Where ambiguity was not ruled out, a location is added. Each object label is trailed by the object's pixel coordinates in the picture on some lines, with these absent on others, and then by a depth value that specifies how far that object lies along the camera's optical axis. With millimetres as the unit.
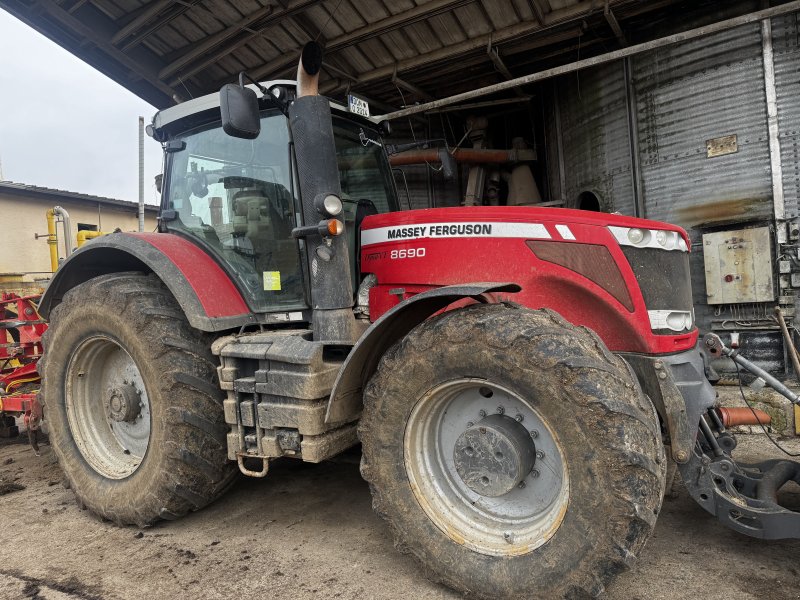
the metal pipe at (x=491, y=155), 7535
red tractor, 2133
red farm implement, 4215
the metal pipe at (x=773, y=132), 5215
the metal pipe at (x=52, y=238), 7033
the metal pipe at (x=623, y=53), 4684
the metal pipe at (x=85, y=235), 6098
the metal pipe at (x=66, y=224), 7070
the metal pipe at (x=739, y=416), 2918
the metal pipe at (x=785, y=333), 4267
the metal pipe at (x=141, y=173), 5780
